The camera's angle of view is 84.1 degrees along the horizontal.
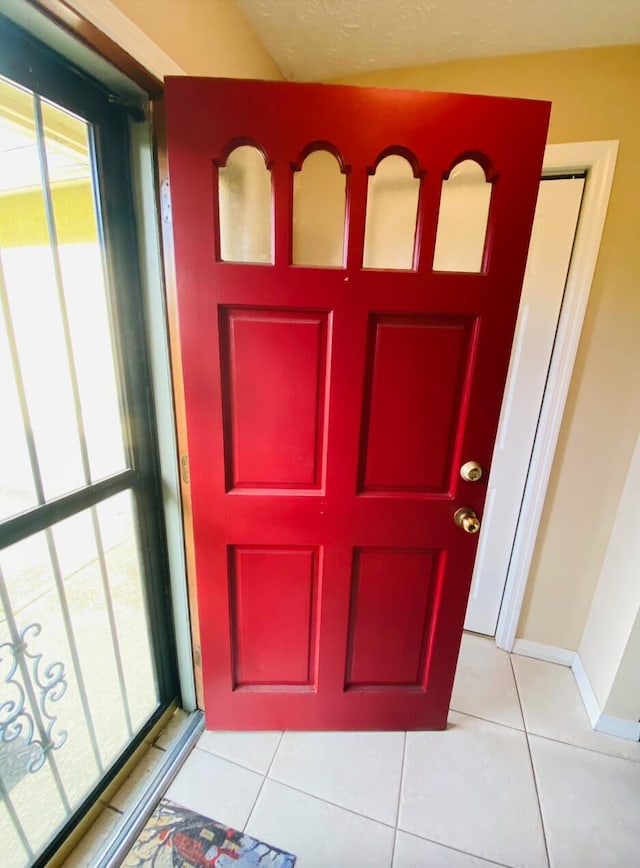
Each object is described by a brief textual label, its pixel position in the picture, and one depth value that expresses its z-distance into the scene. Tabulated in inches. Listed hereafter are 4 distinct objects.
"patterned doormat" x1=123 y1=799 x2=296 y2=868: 38.3
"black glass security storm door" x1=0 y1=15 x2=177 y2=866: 29.1
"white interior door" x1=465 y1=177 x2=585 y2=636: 50.8
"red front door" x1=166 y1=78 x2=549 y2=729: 33.3
